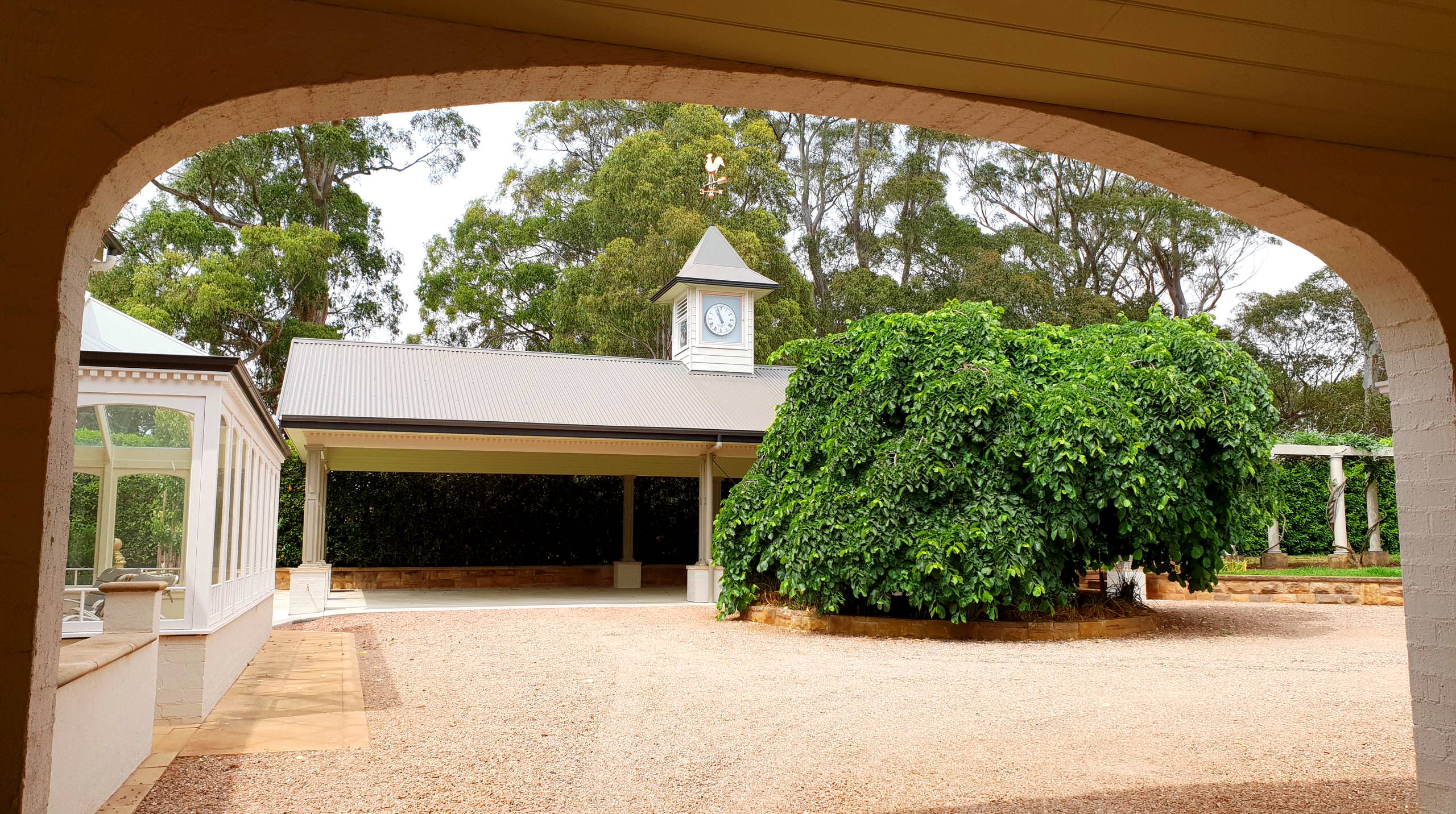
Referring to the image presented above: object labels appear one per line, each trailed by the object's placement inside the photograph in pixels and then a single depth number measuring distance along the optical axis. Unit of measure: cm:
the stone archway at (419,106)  226
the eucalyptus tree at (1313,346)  3294
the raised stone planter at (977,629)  1095
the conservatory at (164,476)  688
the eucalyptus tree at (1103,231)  3375
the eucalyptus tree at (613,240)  2770
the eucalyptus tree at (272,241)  2608
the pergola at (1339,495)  1917
